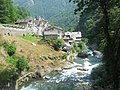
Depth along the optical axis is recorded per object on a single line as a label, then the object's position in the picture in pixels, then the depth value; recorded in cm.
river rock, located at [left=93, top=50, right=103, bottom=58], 8872
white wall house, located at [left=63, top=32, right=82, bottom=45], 10862
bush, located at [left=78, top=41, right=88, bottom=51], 10031
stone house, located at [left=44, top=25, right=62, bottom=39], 10062
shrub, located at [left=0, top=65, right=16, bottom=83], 3959
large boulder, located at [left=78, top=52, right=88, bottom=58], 8576
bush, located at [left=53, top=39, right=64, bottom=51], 8056
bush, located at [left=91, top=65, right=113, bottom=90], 3704
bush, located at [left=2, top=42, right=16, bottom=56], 5697
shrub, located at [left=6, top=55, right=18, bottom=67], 5242
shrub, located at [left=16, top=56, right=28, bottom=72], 4821
